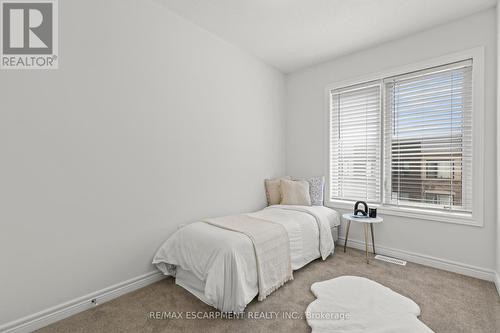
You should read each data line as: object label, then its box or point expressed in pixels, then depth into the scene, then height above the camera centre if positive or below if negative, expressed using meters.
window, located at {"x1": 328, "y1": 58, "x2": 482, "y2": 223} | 2.55 +0.31
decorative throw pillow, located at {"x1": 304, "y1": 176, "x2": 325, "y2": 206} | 3.44 -0.37
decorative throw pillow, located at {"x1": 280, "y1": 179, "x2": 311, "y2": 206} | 3.30 -0.40
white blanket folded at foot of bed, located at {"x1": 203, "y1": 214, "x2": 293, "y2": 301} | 2.00 -0.77
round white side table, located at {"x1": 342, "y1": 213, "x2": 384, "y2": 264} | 2.72 -0.64
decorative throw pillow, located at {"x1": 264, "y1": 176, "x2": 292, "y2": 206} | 3.52 -0.40
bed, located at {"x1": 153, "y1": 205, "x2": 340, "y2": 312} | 1.77 -0.80
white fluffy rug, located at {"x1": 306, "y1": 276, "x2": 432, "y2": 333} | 1.59 -1.11
